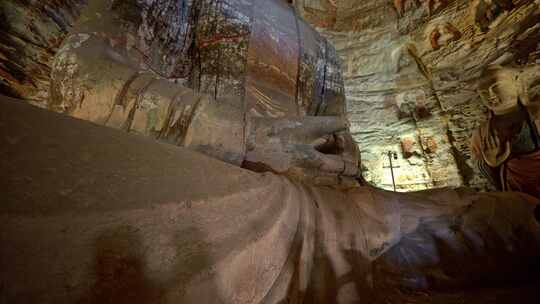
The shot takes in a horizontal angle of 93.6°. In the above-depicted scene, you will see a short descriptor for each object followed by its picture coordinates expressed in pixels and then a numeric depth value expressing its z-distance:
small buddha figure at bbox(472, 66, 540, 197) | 2.98
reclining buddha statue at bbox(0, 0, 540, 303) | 0.46
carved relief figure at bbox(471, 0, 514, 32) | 3.96
